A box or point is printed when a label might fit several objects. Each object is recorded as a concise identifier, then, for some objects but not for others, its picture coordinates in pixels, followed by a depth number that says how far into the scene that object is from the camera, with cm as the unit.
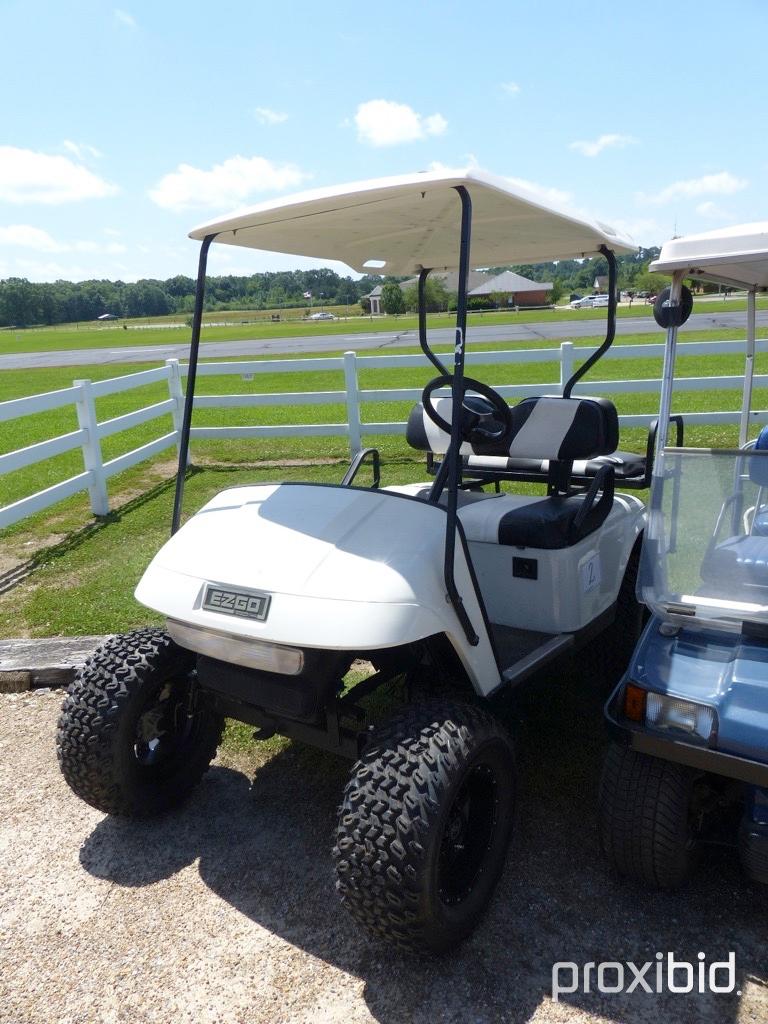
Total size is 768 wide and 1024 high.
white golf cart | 211
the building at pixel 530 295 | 7694
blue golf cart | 214
